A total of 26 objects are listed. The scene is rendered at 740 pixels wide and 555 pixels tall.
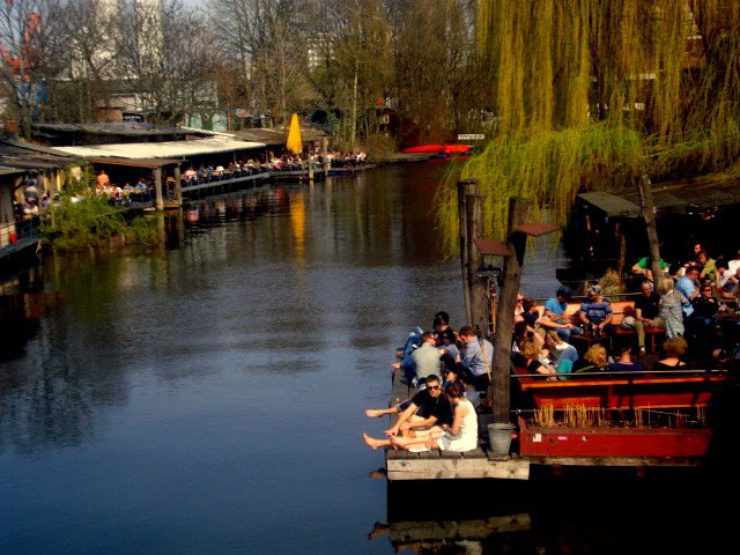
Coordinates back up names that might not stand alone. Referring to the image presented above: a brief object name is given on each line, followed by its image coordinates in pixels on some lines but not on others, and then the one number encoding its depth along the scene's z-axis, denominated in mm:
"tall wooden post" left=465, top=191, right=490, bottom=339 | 18469
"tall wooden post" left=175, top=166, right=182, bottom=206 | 55412
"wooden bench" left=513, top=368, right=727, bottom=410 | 14117
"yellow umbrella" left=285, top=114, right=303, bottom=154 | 82712
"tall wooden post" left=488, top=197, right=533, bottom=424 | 13922
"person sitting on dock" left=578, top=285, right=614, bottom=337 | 18483
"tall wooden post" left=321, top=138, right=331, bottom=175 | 78812
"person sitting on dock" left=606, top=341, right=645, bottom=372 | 14539
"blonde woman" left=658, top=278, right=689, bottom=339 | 16797
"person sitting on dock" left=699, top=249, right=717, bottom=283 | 21156
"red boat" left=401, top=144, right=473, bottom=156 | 90656
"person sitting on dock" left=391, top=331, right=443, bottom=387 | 16922
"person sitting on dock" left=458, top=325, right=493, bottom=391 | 16328
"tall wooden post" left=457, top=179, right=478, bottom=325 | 18984
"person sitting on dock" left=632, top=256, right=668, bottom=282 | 21316
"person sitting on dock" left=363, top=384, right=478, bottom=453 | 13805
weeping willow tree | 23078
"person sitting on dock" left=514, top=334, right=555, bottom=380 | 15289
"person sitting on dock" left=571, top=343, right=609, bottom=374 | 14680
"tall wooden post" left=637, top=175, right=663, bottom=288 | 19172
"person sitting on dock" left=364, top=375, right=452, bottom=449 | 14617
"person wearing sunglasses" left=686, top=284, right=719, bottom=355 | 16344
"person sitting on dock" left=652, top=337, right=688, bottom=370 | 14547
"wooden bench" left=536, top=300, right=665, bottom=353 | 17766
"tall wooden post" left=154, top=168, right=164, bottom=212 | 53000
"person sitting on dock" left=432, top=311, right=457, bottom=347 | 18344
